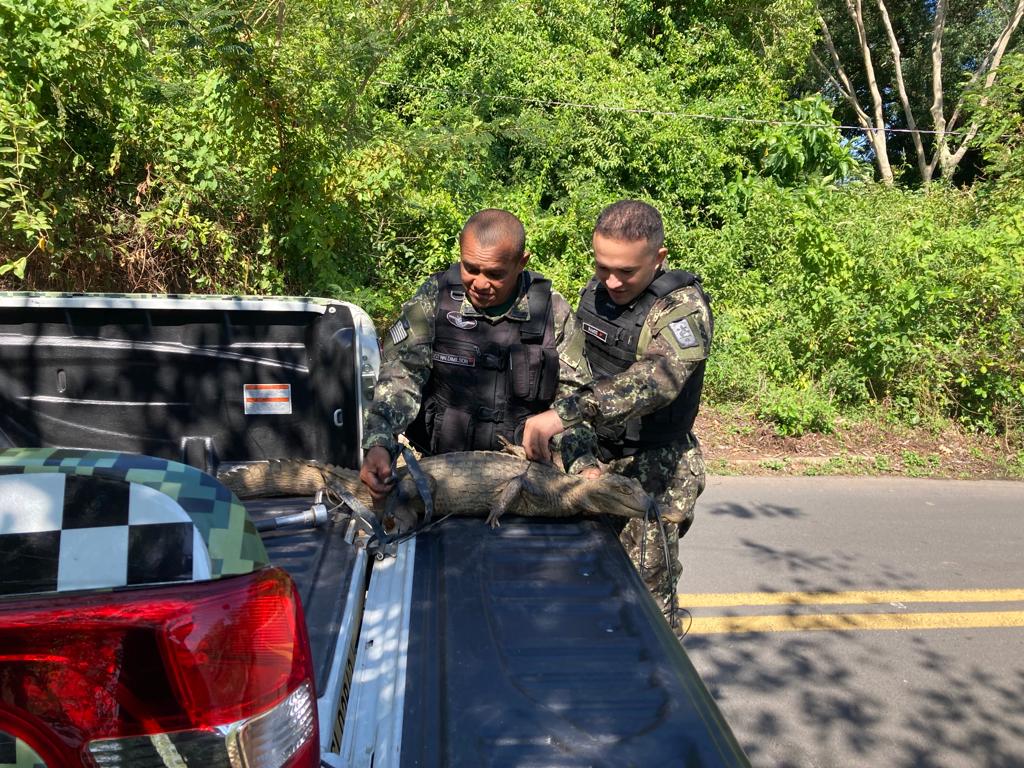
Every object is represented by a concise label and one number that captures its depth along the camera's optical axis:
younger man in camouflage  2.48
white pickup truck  0.93
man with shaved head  2.50
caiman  2.17
